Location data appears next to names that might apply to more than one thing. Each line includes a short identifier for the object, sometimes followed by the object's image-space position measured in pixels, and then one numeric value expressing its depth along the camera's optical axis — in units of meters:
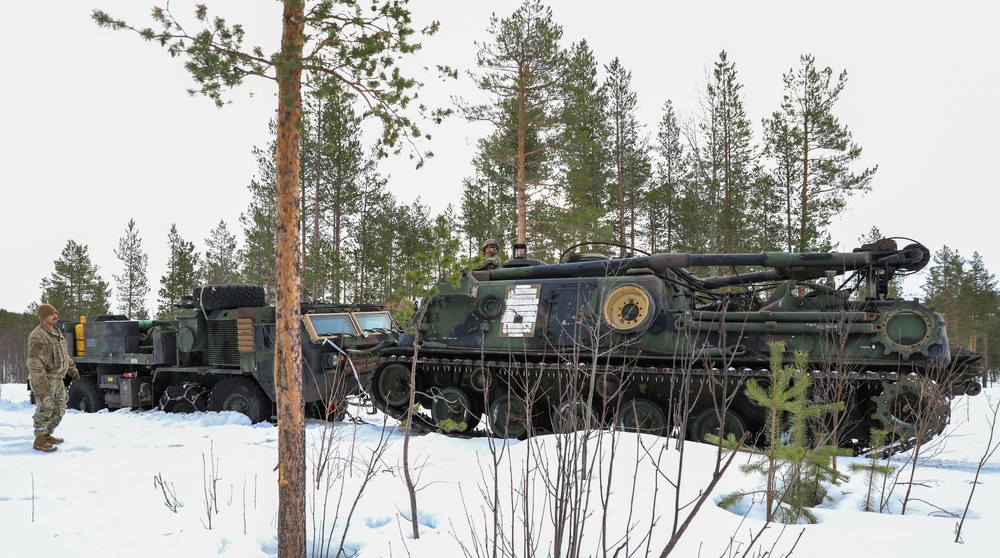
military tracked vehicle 7.64
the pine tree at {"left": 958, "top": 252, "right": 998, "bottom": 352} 37.50
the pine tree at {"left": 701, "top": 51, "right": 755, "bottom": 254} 24.67
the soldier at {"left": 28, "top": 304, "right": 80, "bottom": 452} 8.76
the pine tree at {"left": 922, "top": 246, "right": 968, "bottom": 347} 39.97
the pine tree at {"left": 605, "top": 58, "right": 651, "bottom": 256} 26.94
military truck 11.09
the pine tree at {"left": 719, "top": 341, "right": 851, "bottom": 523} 5.20
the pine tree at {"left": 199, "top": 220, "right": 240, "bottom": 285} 44.69
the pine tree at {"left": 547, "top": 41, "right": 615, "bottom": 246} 20.11
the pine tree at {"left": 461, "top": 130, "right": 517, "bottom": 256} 20.86
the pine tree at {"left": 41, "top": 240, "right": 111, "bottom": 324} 38.56
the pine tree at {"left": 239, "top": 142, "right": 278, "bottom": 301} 31.92
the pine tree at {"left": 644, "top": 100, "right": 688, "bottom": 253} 28.31
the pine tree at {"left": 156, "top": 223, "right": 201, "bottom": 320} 31.20
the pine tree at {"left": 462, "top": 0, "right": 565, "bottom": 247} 20.02
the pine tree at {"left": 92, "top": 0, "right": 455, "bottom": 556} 4.73
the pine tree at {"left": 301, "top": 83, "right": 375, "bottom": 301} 24.41
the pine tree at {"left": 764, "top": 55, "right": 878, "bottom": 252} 22.33
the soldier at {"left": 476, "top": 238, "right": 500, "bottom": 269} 11.00
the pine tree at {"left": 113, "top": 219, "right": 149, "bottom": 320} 41.19
